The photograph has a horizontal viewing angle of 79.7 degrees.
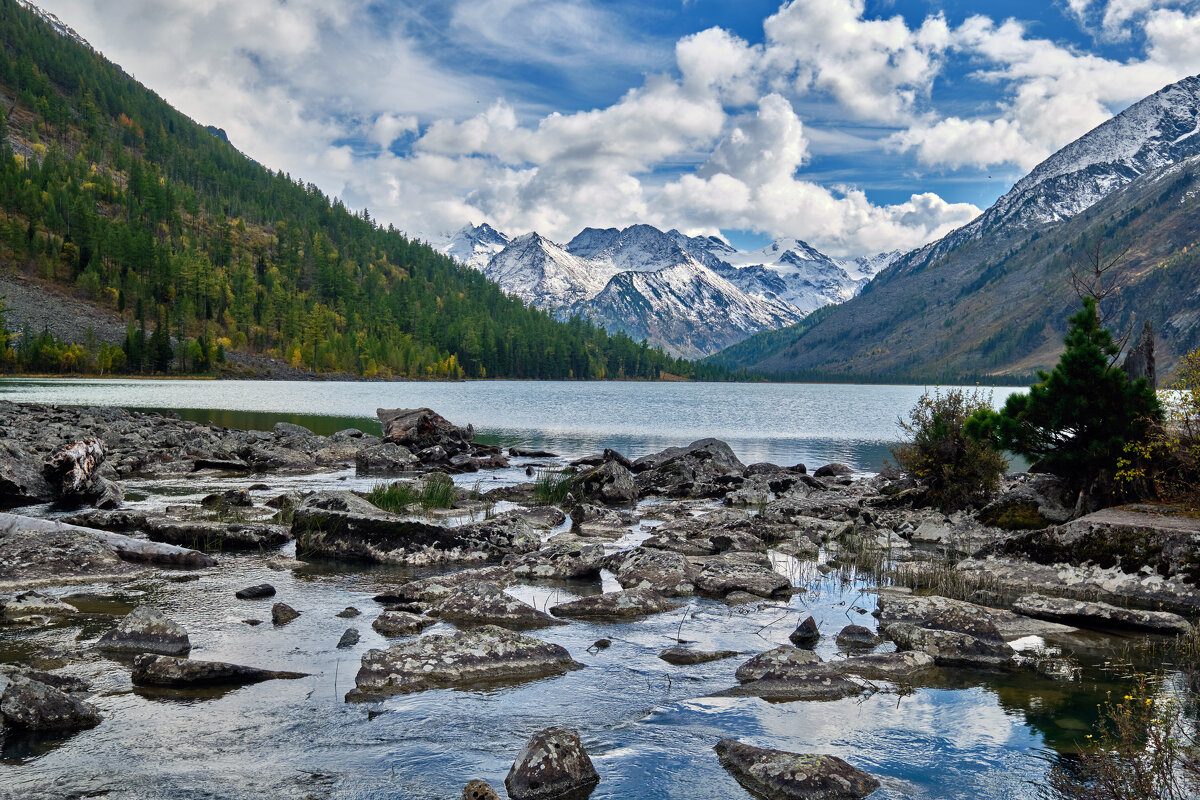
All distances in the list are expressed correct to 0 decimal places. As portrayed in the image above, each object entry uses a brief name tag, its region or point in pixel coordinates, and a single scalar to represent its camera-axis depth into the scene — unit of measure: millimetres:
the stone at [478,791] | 5977
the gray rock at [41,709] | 7039
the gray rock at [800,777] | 6395
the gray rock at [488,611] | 11727
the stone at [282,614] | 11289
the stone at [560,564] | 15109
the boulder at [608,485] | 27422
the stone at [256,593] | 12523
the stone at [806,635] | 11062
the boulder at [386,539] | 16078
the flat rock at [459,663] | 8844
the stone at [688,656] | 10180
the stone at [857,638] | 11008
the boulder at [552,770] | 6328
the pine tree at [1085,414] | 17234
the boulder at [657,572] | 14227
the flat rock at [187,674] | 8484
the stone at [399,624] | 10898
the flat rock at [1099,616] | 11586
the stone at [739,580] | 14164
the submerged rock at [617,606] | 12531
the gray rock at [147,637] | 9516
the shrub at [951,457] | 23391
